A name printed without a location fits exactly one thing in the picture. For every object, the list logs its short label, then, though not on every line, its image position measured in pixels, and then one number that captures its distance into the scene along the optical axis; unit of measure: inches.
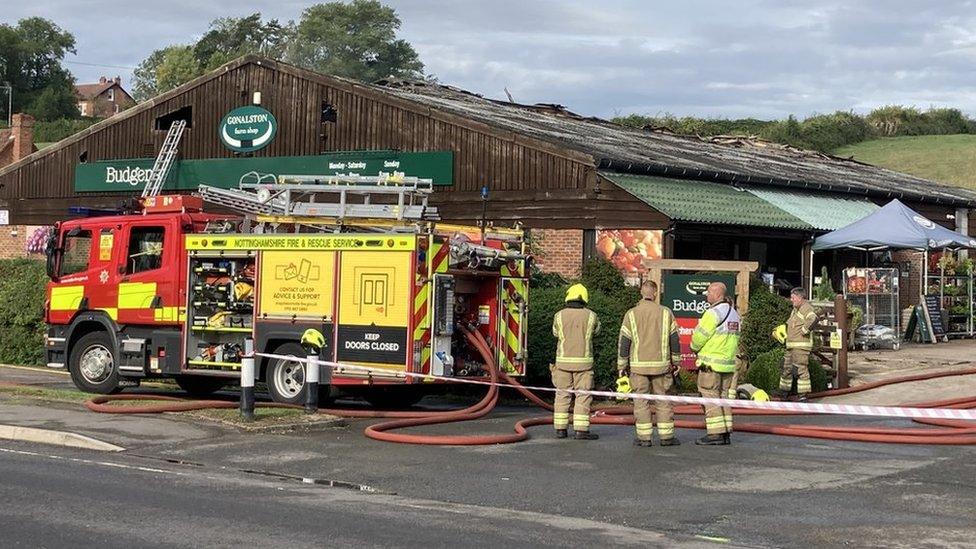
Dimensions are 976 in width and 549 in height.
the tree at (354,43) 4382.4
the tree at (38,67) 4330.7
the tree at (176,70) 4055.1
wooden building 1041.5
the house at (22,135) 1971.0
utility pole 4087.1
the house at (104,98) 4911.4
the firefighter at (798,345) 695.1
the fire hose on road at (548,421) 516.7
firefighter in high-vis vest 518.9
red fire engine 607.2
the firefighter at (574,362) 542.0
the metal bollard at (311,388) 587.2
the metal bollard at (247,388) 565.3
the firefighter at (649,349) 524.4
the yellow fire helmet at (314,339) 614.5
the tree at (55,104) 4212.6
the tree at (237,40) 4306.6
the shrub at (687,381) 737.0
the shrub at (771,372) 730.2
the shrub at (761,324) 762.2
